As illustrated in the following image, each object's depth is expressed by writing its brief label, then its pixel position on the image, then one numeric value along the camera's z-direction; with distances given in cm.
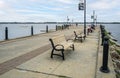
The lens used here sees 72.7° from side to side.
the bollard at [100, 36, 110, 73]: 300
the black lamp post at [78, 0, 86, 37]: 922
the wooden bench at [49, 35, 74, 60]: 380
